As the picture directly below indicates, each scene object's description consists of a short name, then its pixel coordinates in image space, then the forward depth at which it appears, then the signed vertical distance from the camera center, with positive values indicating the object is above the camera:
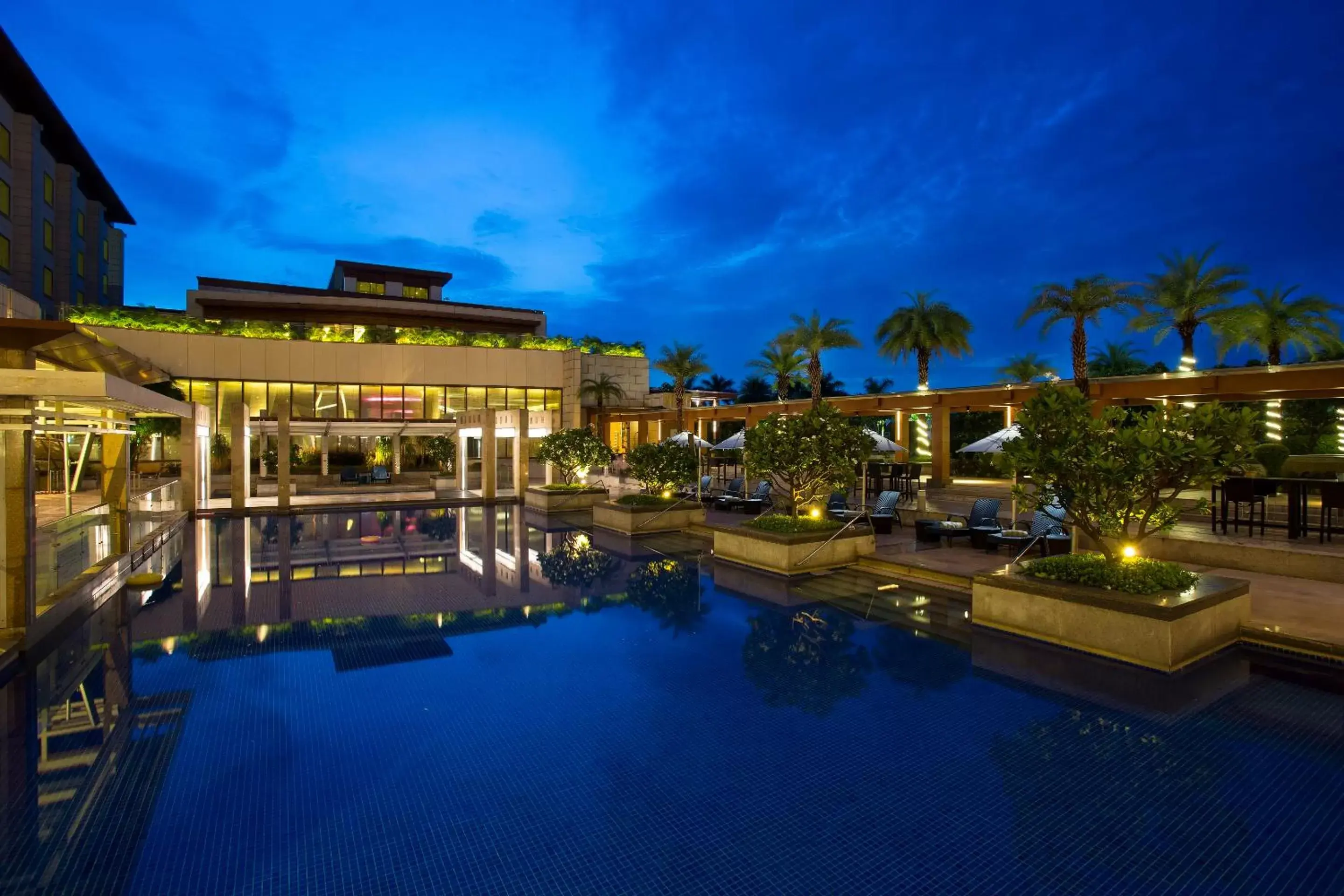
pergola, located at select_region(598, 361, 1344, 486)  14.42 +1.33
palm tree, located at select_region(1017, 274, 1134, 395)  19.86 +4.15
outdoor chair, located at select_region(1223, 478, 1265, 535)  11.25 -0.82
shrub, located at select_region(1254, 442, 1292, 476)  18.31 -0.36
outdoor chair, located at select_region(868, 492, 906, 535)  15.19 -1.50
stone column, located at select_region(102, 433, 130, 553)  11.91 -0.68
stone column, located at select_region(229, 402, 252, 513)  20.70 -0.43
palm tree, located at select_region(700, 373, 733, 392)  78.69 +7.24
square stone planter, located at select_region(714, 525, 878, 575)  12.04 -1.86
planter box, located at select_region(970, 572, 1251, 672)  6.97 -1.87
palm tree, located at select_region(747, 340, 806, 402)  29.75 +3.64
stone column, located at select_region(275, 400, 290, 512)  21.41 -0.24
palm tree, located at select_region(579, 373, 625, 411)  37.22 +3.09
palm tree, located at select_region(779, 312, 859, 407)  27.80 +4.33
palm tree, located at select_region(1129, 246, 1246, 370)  20.88 +4.53
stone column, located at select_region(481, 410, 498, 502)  24.41 -0.44
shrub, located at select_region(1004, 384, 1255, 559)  7.61 -0.14
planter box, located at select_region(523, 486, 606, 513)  21.95 -1.68
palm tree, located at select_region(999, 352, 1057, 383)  35.62 +3.98
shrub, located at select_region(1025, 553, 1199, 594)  7.57 -1.47
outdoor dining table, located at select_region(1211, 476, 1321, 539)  10.68 -0.77
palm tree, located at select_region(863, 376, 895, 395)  66.88 +6.03
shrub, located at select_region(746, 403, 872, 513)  12.91 -0.10
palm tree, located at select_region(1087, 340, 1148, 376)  37.81 +4.57
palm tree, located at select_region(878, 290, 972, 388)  29.17 +4.83
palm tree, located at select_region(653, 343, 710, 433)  33.16 +3.93
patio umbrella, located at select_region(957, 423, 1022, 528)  15.64 +0.06
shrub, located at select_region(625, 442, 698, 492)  18.08 -0.46
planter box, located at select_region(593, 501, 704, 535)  17.00 -1.79
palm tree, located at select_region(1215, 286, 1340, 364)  21.48 +3.84
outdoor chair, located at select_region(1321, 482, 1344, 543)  10.09 -0.78
